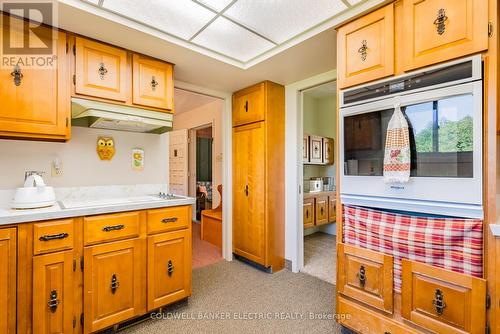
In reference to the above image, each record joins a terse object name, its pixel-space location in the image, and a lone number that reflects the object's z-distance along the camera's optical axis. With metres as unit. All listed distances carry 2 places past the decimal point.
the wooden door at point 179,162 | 5.32
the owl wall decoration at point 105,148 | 2.24
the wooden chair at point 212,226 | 3.74
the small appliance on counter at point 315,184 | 4.19
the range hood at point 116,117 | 1.85
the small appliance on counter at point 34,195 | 1.60
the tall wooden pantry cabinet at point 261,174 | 2.81
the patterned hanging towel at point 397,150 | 1.40
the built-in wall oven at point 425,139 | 1.21
